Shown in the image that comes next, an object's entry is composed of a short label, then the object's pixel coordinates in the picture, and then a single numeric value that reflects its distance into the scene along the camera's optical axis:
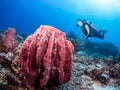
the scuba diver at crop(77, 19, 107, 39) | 5.42
